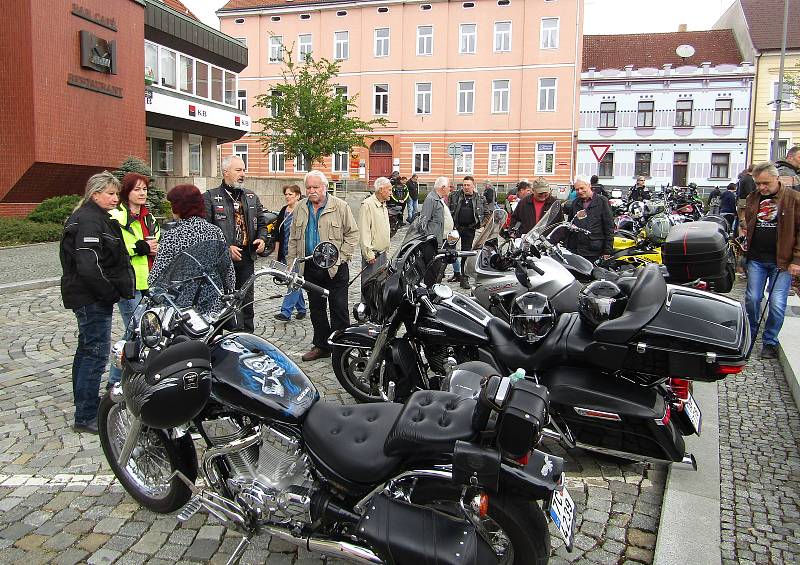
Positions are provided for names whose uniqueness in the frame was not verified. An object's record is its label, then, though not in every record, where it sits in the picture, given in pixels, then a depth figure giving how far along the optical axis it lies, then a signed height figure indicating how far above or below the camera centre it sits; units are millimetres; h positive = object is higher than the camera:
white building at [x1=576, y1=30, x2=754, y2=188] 41906 +5766
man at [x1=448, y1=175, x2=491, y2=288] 11492 -170
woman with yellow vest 5367 -282
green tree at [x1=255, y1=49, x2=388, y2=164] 29766 +3626
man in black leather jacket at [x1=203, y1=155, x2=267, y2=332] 6637 -196
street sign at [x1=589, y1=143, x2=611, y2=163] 18797 +1515
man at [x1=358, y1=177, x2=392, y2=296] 7348 -257
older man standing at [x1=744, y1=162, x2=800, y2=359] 6078 -343
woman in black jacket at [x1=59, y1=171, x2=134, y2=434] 4438 -566
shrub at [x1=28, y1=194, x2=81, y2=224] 16125 -366
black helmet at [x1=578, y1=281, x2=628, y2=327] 3764 -561
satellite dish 43781 +10224
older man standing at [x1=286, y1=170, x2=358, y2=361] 6492 -417
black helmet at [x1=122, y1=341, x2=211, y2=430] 2736 -788
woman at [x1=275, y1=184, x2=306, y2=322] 8125 -709
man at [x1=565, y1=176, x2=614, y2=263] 8578 -251
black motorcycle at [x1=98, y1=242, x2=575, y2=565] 2354 -1008
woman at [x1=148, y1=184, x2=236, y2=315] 3797 -253
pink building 40406 +8133
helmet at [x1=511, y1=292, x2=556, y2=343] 3951 -681
